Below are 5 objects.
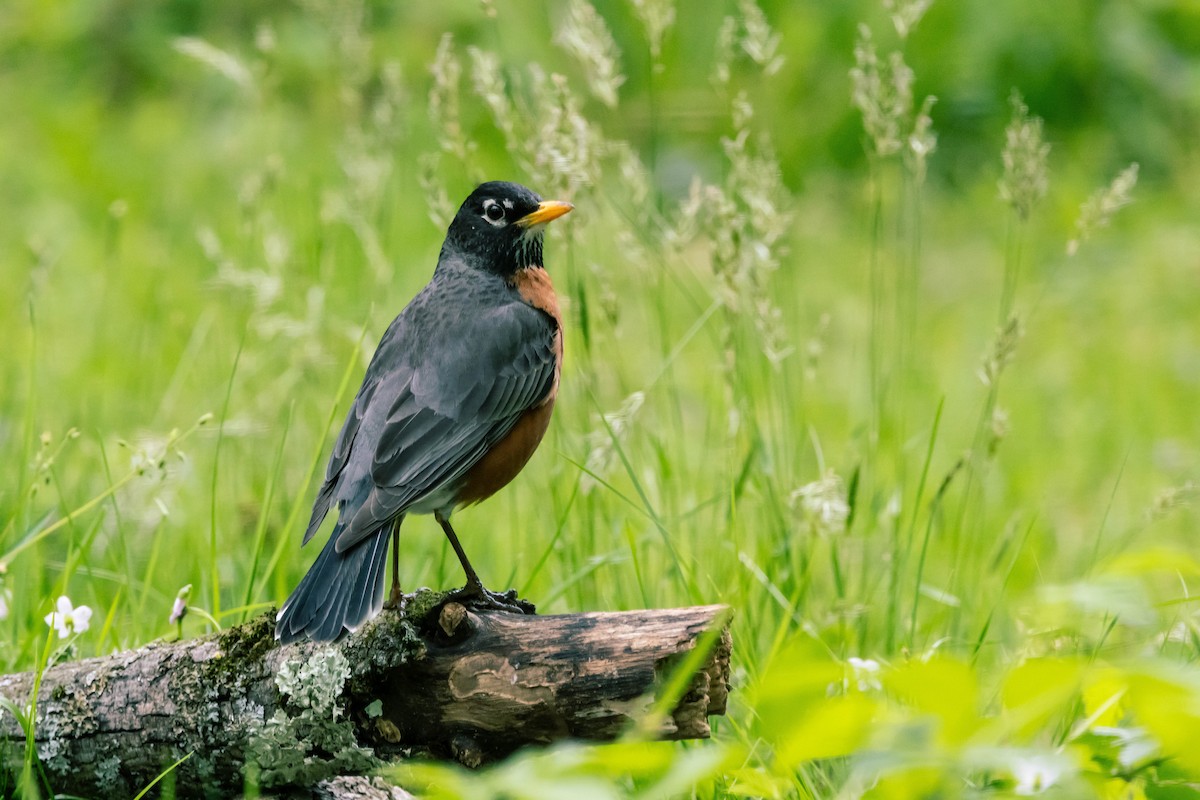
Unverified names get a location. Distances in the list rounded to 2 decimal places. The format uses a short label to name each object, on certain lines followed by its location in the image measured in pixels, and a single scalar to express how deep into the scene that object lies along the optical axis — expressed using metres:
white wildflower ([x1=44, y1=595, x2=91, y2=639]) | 5.53
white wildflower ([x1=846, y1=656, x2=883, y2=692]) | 4.66
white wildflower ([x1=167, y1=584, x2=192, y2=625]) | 5.36
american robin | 5.50
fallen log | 4.84
